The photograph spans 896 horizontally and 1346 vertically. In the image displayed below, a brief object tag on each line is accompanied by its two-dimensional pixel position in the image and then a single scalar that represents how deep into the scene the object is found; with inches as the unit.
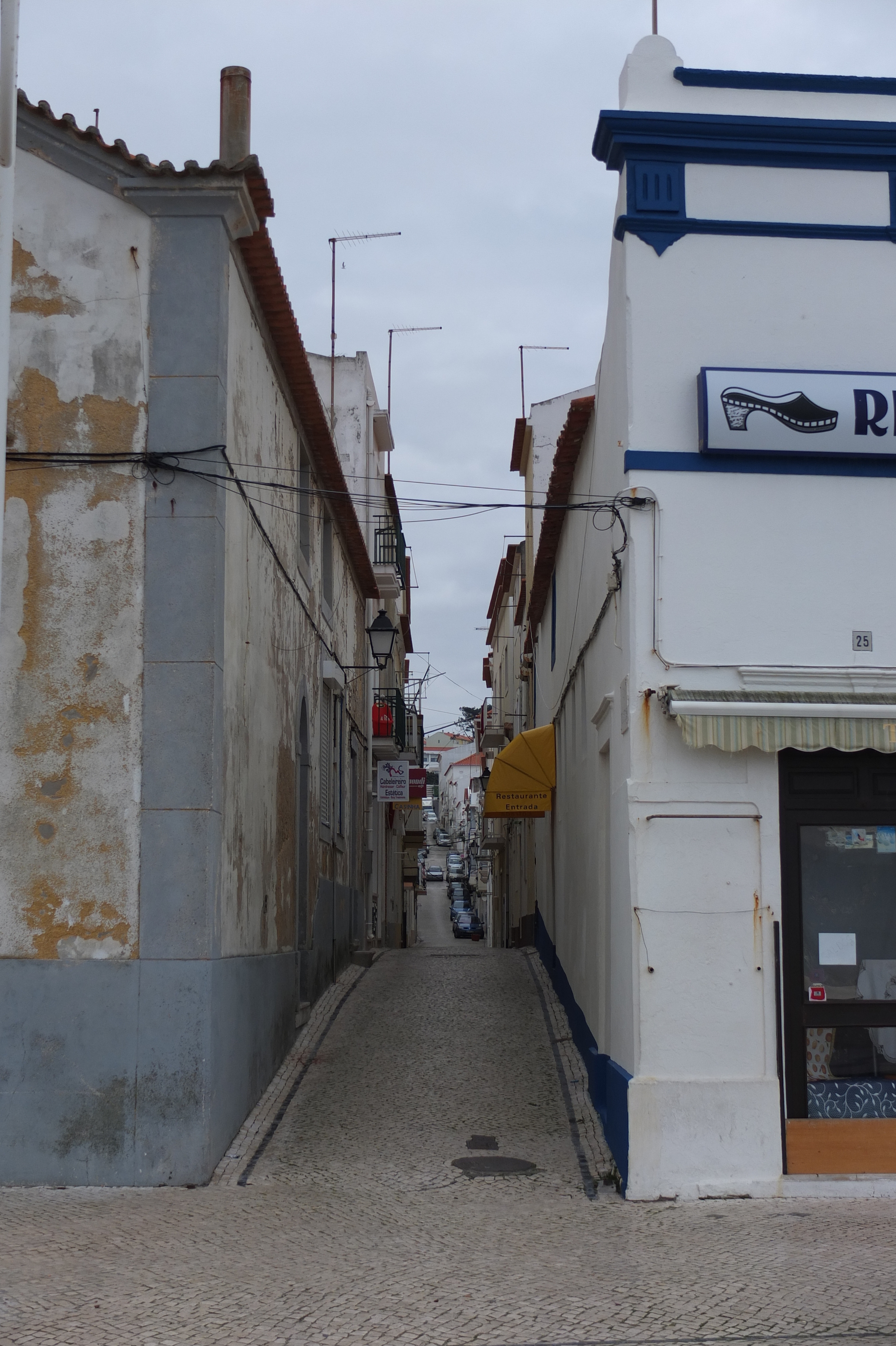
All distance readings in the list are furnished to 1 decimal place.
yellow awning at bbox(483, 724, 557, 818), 698.2
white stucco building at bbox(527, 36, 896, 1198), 350.6
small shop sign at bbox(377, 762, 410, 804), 1024.9
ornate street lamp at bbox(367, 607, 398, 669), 746.8
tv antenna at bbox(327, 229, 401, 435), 902.4
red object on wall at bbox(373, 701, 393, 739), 1059.9
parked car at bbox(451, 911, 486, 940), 2337.6
